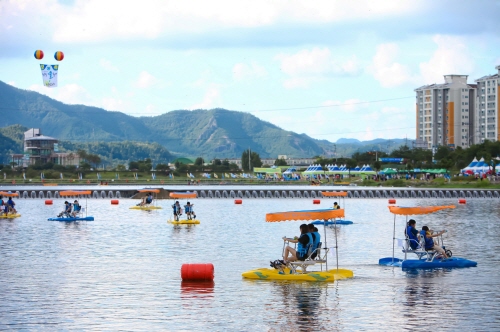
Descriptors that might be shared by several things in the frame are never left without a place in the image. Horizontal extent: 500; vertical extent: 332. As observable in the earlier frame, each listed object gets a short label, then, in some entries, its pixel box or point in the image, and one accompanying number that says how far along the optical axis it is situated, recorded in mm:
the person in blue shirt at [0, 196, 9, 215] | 68312
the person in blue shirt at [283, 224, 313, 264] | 28089
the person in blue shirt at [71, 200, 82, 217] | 64688
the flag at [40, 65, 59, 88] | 61312
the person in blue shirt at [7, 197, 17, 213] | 68575
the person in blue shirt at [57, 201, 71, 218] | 64875
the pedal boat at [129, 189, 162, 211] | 81188
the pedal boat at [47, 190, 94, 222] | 64125
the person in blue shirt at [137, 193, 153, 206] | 83262
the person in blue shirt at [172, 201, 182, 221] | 60731
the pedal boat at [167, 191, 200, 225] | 60662
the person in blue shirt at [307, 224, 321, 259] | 28234
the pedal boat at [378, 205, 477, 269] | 31750
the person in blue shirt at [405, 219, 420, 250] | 31484
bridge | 111312
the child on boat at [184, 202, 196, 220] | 61741
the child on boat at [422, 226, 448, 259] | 31441
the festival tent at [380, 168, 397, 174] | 156625
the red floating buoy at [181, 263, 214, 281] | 28858
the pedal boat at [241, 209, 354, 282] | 28328
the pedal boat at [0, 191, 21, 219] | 68312
